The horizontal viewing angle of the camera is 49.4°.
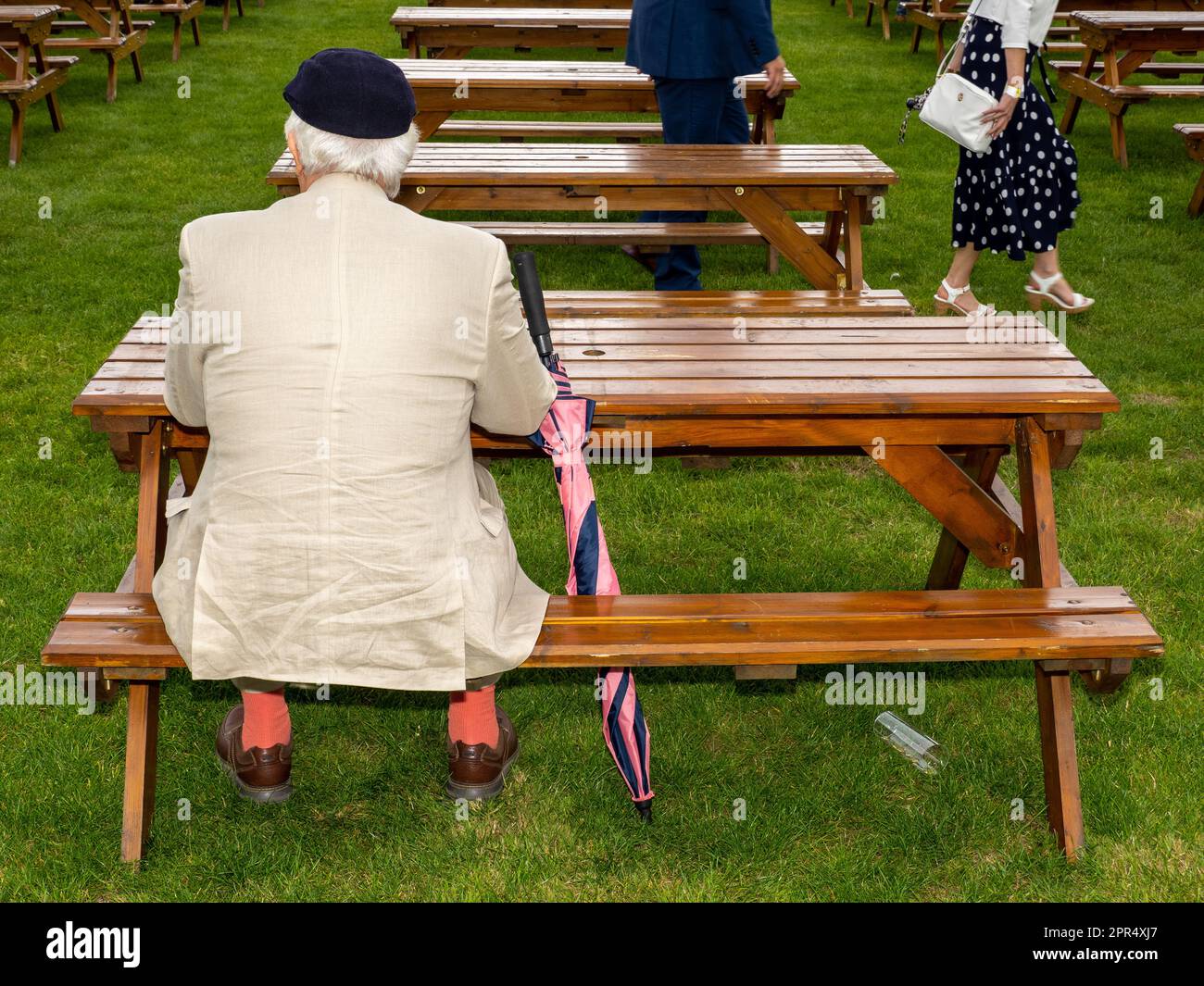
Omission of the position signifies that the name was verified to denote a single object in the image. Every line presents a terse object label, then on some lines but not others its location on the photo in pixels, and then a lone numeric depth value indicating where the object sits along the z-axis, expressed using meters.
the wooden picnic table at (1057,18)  11.91
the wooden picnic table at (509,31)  9.51
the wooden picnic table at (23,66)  8.70
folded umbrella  3.13
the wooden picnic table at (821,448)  2.93
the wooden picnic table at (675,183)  5.44
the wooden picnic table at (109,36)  10.48
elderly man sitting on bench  2.52
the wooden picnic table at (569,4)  12.02
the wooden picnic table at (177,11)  12.05
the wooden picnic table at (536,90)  7.20
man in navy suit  5.89
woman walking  5.80
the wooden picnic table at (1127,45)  9.20
